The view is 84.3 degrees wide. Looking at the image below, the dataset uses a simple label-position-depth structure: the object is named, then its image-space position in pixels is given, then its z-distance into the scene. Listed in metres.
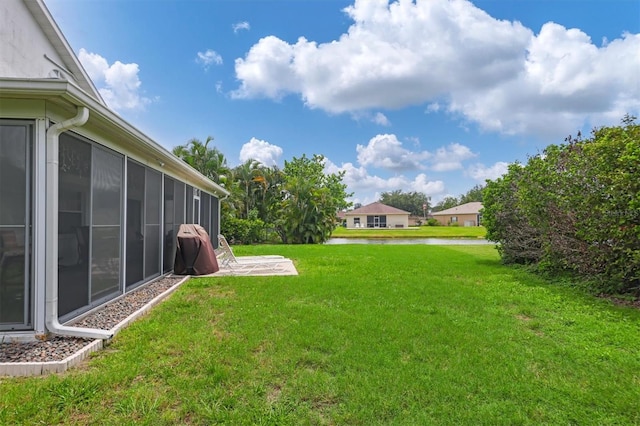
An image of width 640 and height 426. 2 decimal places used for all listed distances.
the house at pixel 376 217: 49.81
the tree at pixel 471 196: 70.25
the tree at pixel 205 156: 20.62
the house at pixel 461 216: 51.85
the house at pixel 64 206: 3.66
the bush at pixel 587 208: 5.80
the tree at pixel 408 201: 75.00
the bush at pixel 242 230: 19.08
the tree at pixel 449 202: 76.85
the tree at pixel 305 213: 20.98
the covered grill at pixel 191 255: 8.23
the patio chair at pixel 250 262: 9.42
